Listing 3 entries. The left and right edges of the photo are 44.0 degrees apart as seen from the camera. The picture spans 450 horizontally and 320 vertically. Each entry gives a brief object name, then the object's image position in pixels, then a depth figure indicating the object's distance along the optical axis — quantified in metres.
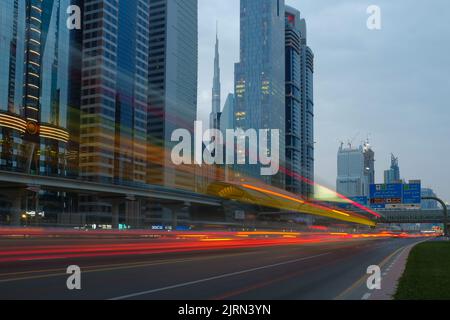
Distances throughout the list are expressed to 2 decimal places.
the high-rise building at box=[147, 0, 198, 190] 148.88
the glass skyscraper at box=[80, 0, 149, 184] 155.53
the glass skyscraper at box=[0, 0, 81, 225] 135.00
